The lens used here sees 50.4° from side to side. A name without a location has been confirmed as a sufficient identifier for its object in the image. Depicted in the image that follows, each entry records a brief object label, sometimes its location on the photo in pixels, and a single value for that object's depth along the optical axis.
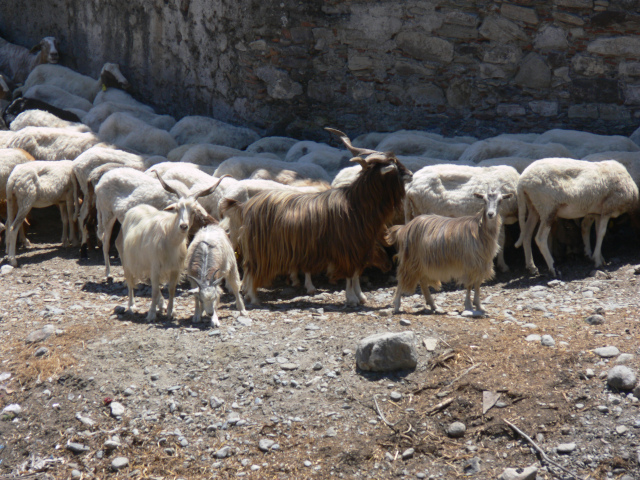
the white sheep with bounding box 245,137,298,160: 13.15
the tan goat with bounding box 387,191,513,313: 7.38
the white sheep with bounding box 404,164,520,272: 9.43
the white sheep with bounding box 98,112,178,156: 13.10
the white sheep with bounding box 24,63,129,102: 16.58
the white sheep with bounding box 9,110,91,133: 14.38
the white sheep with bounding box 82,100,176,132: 14.62
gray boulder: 5.95
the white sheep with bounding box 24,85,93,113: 15.96
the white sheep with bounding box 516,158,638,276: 9.29
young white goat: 7.22
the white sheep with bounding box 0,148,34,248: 11.92
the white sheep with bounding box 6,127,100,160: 12.98
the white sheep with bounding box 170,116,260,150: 13.80
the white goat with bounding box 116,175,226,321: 7.53
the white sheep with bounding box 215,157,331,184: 10.56
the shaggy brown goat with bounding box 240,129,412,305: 8.32
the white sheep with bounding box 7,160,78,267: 11.08
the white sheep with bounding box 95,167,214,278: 9.83
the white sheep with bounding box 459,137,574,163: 10.64
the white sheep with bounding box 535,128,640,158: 10.98
